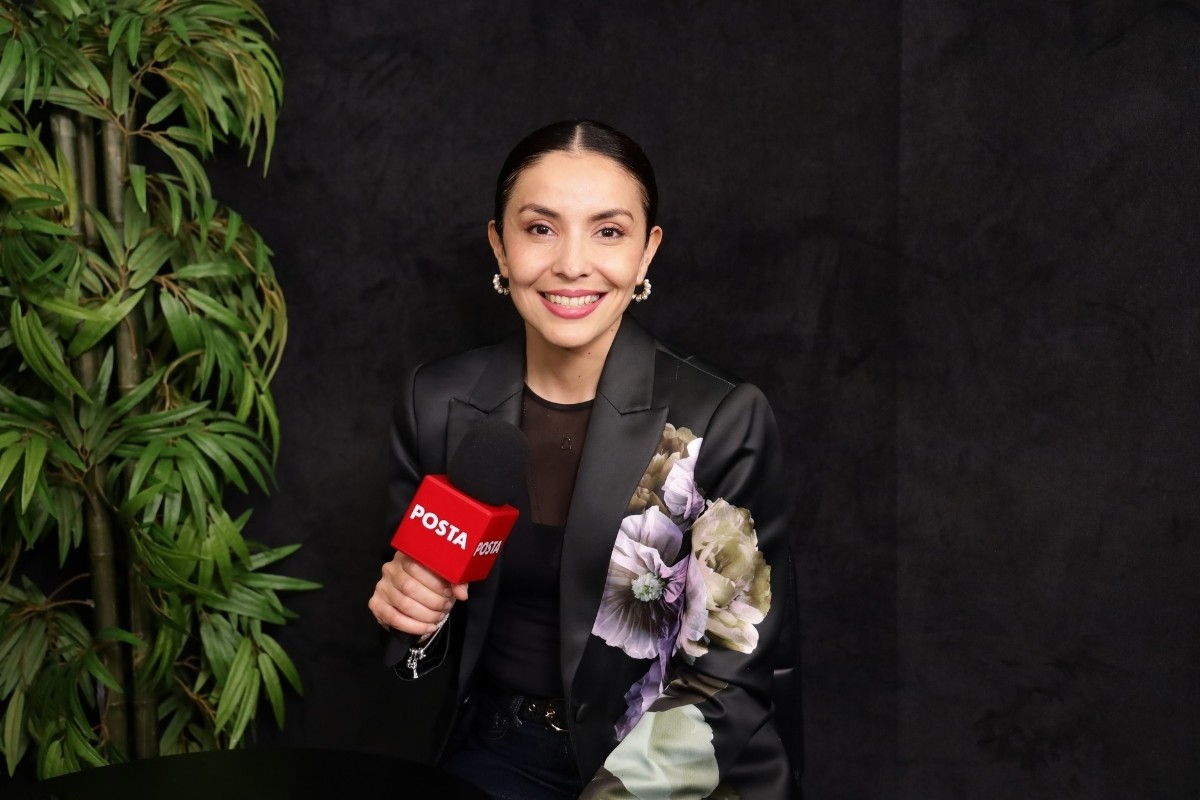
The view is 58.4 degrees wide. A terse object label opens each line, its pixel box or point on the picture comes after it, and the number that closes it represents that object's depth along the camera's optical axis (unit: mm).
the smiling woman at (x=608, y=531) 1447
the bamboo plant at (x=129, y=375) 1782
